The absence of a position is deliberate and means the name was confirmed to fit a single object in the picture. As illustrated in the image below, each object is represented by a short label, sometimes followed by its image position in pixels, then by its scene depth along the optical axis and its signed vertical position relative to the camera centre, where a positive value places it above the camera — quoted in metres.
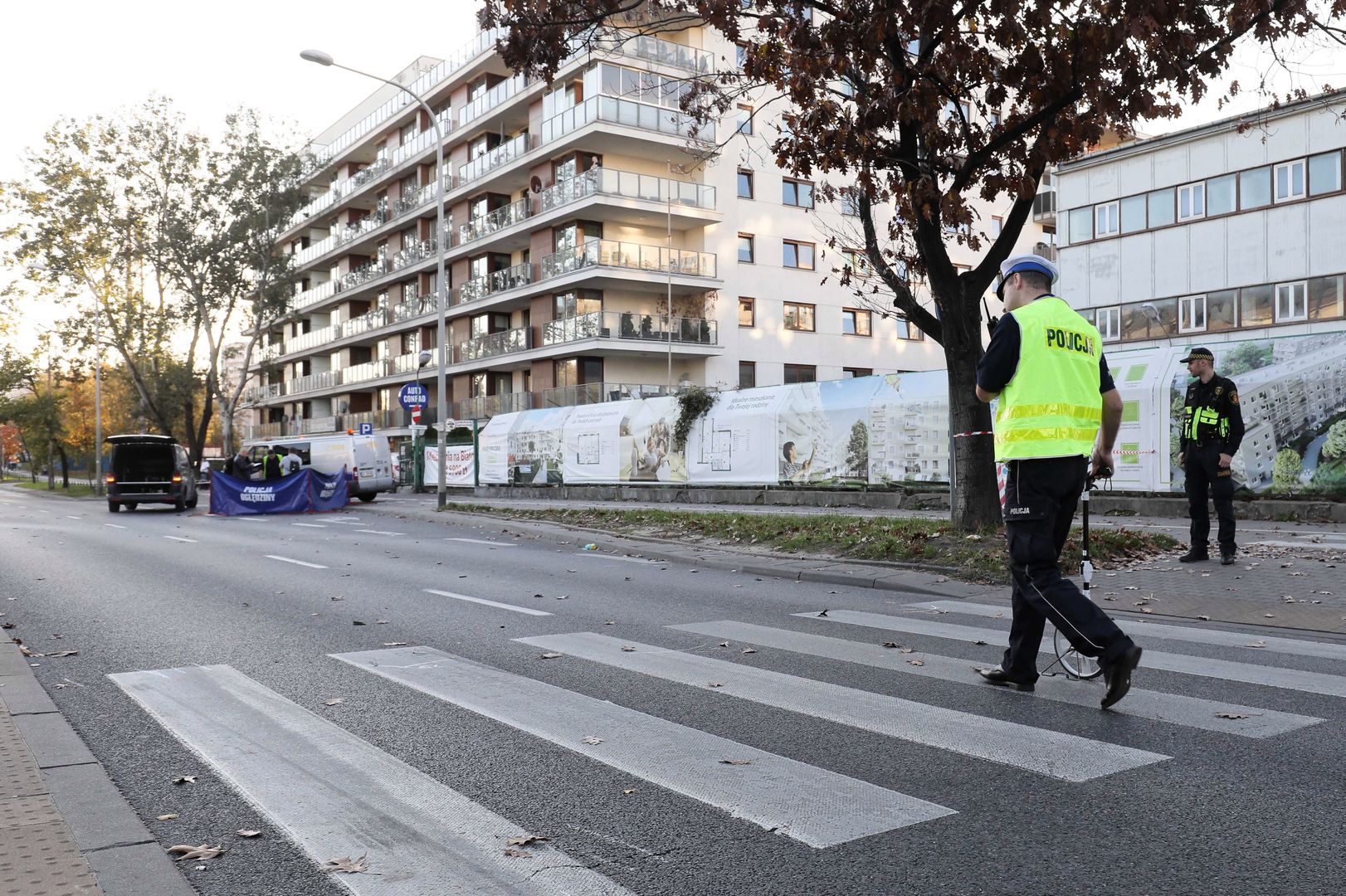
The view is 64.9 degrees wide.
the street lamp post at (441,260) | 26.02 +4.80
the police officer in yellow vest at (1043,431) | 5.22 +0.01
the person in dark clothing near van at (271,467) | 29.06 -0.53
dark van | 29.67 -0.66
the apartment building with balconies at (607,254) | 42.03 +8.25
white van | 30.98 -0.32
